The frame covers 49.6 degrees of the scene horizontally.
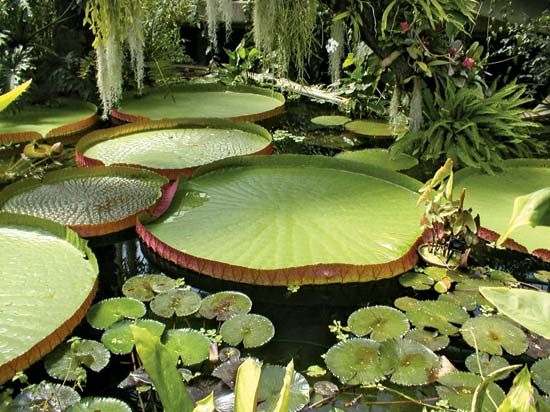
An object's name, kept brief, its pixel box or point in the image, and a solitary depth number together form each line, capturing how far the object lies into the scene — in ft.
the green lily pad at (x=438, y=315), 6.88
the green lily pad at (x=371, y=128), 14.96
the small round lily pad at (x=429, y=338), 6.50
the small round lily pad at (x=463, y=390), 5.57
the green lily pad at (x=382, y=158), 12.16
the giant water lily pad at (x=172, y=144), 11.94
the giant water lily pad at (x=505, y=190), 8.70
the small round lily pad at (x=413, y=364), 5.96
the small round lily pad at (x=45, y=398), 5.52
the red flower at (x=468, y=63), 12.48
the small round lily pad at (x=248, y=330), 6.59
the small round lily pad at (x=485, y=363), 6.13
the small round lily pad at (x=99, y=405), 5.43
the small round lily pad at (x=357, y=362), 6.00
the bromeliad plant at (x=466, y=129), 11.88
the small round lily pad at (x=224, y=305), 7.13
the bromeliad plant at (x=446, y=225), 8.20
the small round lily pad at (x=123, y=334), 6.45
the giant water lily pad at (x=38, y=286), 6.19
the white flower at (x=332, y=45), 12.86
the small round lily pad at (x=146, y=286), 7.60
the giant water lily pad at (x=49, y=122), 14.10
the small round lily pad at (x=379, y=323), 6.72
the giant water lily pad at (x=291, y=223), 7.87
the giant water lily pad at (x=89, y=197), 9.36
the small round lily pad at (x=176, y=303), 7.18
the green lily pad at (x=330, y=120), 16.14
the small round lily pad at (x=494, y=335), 6.47
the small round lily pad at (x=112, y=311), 6.95
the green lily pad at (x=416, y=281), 7.83
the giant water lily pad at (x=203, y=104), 15.97
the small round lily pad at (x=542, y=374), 5.87
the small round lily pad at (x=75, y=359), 6.03
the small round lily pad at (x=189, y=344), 6.27
